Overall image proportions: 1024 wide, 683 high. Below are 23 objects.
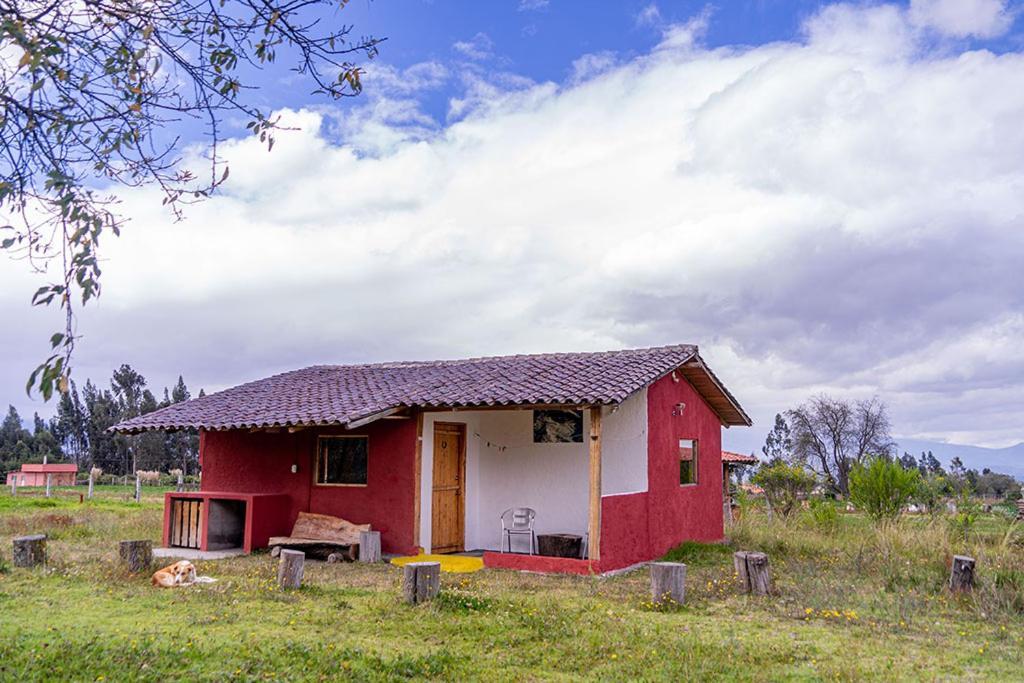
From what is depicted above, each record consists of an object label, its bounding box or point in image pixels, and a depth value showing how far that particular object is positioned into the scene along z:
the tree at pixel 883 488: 15.53
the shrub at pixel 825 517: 16.95
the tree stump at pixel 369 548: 13.05
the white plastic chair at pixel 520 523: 14.33
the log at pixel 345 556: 13.08
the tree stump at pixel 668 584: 9.39
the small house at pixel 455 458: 13.54
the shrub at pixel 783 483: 20.89
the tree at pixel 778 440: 56.84
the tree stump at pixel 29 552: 11.17
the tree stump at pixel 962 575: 10.01
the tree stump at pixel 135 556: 10.74
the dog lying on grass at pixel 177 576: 10.02
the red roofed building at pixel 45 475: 41.31
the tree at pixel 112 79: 4.94
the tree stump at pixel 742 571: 10.21
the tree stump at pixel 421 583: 8.95
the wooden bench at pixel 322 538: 13.24
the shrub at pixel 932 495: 15.88
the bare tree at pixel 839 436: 47.03
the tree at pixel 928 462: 53.59
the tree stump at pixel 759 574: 10.11
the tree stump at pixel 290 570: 9.78
